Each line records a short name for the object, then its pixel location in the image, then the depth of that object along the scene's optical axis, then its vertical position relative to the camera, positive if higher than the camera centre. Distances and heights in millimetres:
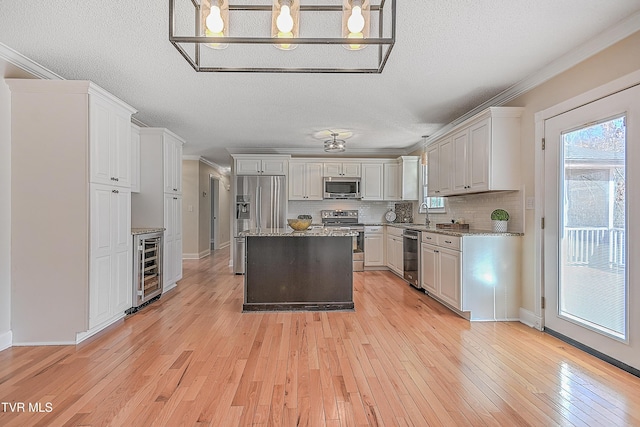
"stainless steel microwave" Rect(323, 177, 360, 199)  6465 +445
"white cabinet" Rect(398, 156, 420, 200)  6285 +620
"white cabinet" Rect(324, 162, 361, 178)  6543 +795
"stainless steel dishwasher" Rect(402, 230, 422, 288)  4656 -654
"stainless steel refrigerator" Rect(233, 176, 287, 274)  6102 +148
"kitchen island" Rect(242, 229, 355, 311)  3779 -680
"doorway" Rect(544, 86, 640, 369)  2281 -109
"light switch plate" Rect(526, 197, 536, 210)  3201 +84
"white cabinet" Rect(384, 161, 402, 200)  6594 +591
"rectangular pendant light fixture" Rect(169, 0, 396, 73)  1373 +1247
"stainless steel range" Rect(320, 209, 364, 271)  6250 -191
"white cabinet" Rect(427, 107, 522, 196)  3453 +644
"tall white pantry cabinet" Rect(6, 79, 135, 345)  2754 +6
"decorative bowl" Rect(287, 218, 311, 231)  3893 -145
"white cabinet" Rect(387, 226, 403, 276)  5516 -646
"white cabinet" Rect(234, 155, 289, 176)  6211 +846
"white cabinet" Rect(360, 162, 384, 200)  6574 +587
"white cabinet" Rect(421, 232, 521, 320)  3428 -649
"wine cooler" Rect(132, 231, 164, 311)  3707 -651
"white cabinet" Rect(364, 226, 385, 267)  6254 -636
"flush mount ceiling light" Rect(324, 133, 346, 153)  4909 +958
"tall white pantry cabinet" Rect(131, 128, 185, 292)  4520 +319
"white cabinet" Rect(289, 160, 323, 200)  6535 +563
